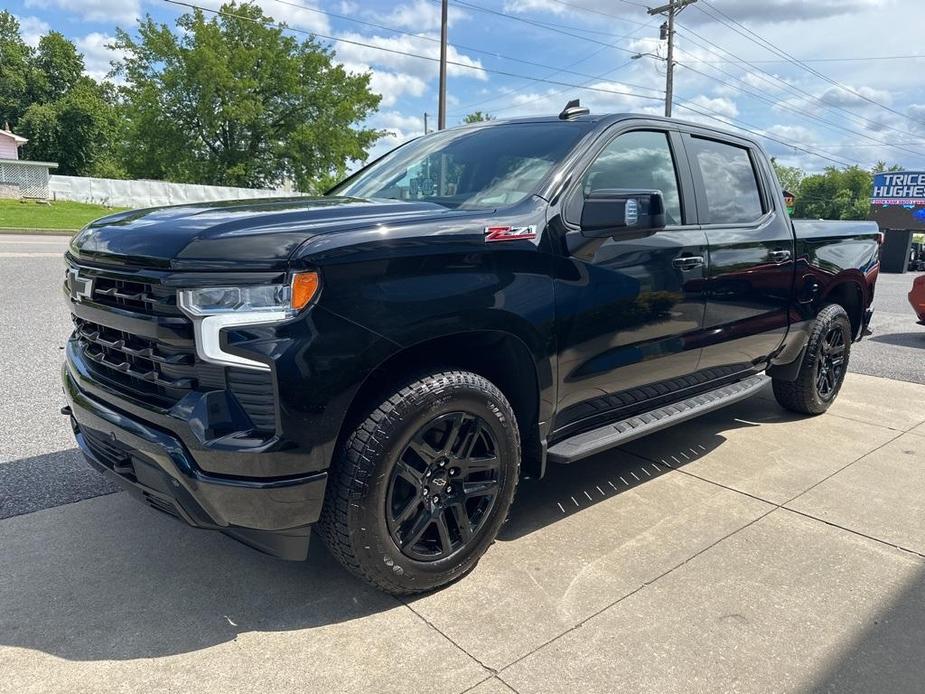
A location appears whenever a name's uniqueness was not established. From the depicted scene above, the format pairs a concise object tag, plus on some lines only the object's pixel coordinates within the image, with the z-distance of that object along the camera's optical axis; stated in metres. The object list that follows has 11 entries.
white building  35.56
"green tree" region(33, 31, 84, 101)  60.72
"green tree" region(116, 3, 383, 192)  40.56
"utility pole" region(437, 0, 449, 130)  21.88
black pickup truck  2.31
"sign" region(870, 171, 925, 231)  27.70
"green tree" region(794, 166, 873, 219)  86.31
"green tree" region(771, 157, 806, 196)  100.99
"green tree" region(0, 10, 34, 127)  58.38
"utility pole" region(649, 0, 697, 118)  29.89
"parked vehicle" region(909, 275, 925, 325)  9.00
